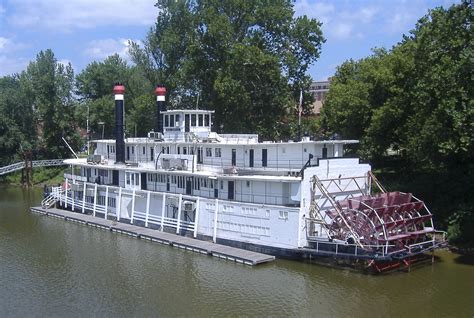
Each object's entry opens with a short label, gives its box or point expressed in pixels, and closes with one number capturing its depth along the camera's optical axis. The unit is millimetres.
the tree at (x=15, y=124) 74562
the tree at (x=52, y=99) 74312
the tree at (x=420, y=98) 29203
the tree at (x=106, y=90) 74625
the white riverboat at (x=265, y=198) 28238
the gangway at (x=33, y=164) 70750
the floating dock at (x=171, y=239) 29562
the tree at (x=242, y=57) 54312
